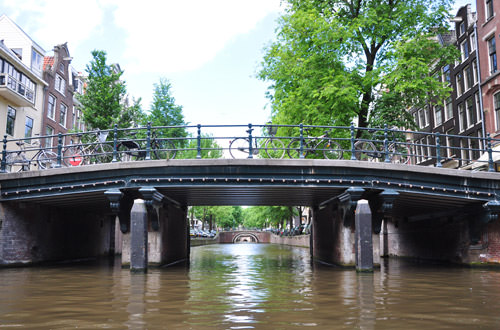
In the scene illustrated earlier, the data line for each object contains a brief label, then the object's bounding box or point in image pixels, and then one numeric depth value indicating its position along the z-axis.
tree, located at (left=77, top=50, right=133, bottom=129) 27.05
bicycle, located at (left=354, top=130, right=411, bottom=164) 14.23
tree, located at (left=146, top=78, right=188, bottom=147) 33.09
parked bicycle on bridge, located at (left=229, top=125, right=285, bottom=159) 12.39
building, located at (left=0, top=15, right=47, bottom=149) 27.81
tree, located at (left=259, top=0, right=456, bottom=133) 17.23
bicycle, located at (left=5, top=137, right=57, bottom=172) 13.77
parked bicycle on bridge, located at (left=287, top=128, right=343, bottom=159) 13.25
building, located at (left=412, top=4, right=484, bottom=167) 28.88
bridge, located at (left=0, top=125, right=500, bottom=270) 12.21
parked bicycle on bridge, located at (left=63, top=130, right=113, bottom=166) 15.25
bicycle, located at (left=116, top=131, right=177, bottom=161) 13.30
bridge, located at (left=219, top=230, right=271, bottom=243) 73.22
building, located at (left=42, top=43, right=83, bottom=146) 34.06
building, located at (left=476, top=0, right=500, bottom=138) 24.47
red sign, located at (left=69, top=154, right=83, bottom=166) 15.48
